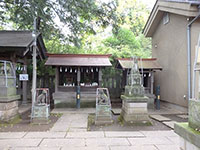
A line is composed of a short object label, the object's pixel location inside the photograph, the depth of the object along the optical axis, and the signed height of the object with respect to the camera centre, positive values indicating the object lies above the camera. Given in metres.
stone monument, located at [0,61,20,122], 6.25 -0.72
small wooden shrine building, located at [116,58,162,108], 10.13 +0.70
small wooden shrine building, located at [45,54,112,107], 9.88 +0.38
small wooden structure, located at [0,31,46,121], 6.36 +1.51
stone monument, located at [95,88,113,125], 6.30 -1.46
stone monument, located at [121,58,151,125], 6.27 -1.11
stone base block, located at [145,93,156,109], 10.09 -1.46
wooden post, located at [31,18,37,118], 7.61 +0.39
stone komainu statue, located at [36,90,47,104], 6.78 -0.81
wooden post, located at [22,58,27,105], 10.45 -0.77
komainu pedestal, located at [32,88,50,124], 6.27 -1.47
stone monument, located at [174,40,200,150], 1.87 -0.66
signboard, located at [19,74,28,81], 8.84 +0.15
